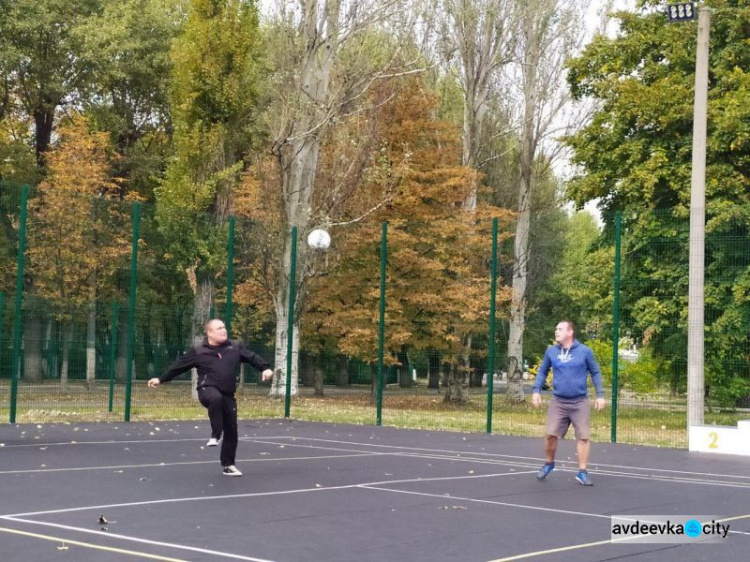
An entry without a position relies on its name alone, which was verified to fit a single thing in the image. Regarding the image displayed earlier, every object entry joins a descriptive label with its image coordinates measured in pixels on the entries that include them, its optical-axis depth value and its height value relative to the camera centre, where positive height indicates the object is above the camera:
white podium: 18.05 -0.85
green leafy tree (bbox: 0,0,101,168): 40.16 +10.82
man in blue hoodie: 13.22 -0.13
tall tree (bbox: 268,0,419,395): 31.80 +7.55
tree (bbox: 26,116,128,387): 32.56 +3.23
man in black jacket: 12.99 -0.11
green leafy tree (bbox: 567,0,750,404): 23.19 +5.25
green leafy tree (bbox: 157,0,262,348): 35.16 +7.88
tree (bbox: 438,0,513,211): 37.72 +10.37
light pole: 19.83 +2.00
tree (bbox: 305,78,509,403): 34.34 +2.82
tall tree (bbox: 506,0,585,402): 38.44 +9.51
